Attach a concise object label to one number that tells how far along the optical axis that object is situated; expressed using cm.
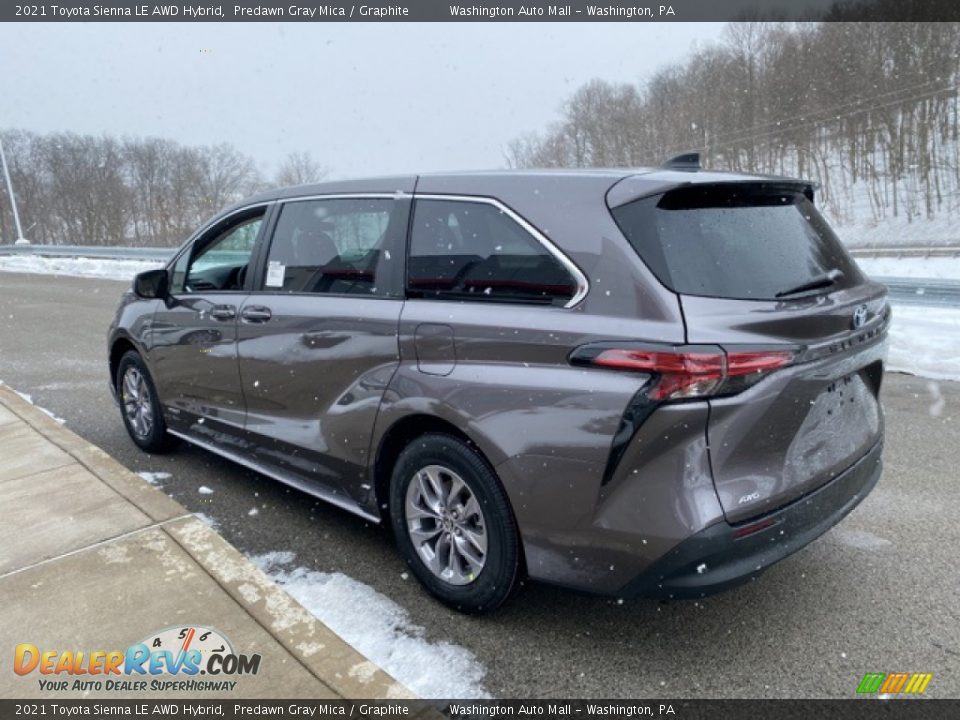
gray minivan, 220
